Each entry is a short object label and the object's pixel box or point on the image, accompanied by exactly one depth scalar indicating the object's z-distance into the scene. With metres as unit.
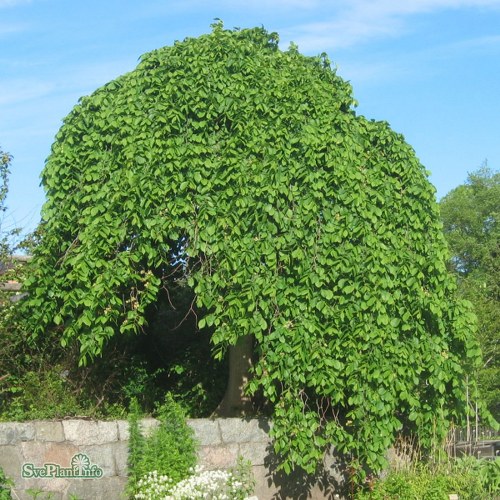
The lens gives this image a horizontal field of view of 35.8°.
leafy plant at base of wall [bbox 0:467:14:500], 7.21
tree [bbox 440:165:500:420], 33.03
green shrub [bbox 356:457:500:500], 7.75
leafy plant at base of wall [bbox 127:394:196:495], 7.39
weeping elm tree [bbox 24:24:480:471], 7.55
